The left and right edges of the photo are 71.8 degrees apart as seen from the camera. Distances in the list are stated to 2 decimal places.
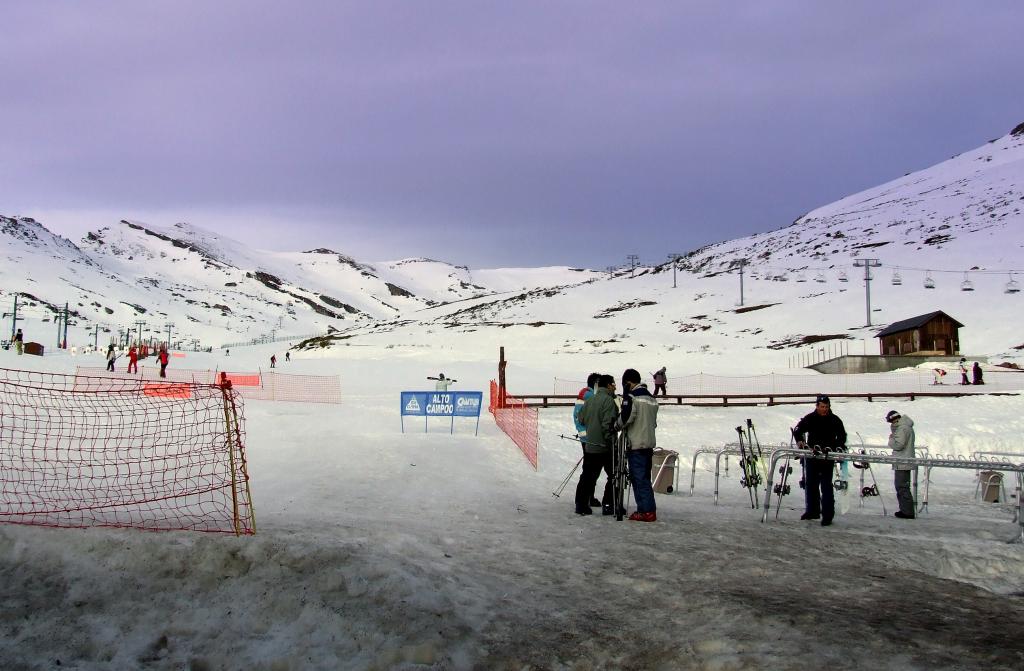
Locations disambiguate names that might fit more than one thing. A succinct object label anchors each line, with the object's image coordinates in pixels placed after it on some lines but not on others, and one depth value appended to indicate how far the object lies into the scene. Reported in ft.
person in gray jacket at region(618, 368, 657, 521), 31.22
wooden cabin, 174.81
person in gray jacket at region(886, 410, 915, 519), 35.53
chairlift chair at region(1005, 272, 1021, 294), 241.45
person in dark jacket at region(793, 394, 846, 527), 33.35
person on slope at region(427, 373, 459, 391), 86.45
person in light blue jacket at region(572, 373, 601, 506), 34.94
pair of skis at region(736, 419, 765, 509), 39.57
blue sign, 65.26
